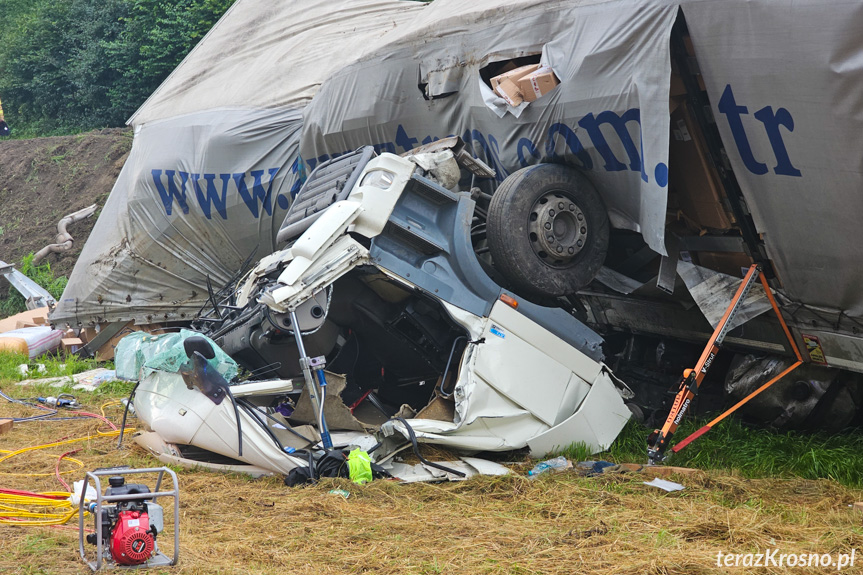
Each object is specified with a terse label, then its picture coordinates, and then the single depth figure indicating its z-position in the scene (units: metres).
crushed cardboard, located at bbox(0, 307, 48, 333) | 22.33
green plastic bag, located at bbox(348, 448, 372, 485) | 9.43
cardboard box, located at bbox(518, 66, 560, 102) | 10.41
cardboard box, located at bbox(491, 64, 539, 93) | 10.80
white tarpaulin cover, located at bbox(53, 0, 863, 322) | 8.38
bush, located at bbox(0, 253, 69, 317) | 28.52
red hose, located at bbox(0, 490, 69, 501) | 8.95
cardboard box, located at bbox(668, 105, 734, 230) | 9.53
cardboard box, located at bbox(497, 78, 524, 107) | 10.84
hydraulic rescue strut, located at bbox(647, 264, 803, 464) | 9.71
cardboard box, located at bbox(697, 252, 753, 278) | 10.22
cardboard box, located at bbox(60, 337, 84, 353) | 20.13
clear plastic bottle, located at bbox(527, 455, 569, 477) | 9.98
